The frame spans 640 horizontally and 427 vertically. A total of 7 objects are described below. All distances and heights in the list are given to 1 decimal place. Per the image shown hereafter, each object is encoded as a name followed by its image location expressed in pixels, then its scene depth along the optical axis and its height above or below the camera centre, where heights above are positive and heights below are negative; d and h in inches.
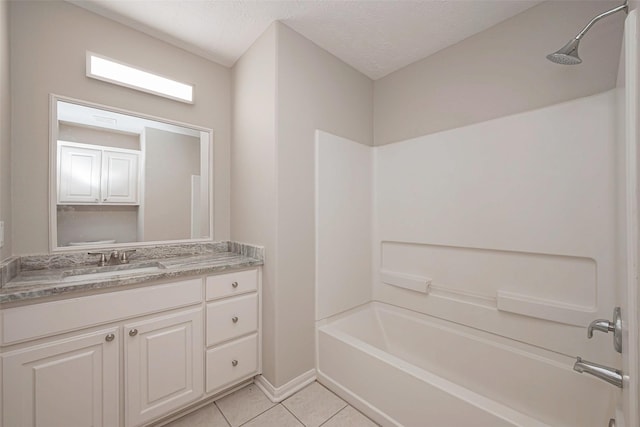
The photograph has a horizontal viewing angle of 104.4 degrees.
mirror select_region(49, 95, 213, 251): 59.6 +9.8
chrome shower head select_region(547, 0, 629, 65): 42.6 +29.2
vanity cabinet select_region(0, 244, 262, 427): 41.9 -26.9
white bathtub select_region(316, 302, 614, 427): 46.9 -37.4
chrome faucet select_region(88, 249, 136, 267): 62.9 -11.4
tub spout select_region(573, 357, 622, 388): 35.1 -23.0
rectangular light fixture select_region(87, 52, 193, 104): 61.8 +37.1
